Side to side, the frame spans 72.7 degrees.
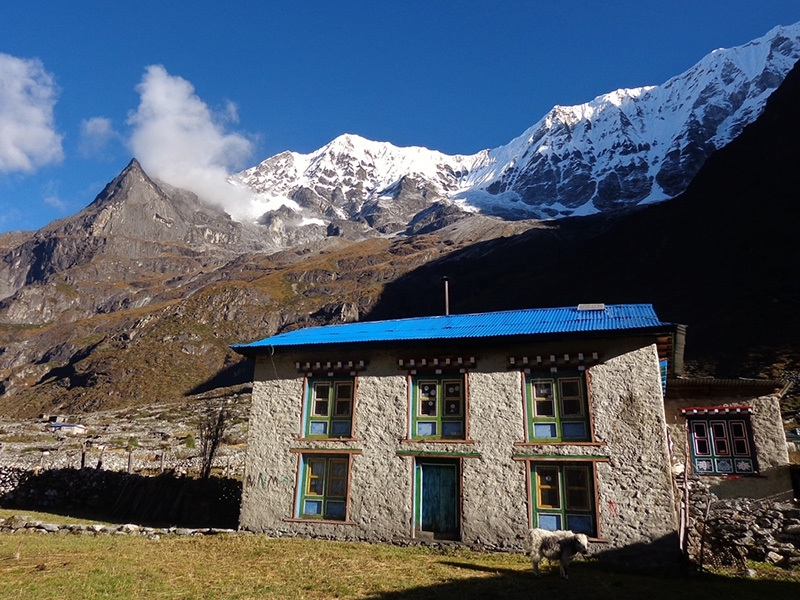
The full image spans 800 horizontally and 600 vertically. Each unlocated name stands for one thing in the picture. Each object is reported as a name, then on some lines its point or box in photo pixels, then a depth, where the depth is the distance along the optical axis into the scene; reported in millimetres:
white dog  14680
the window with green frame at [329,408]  21297
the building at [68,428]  73312
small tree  29238
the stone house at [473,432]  17625
